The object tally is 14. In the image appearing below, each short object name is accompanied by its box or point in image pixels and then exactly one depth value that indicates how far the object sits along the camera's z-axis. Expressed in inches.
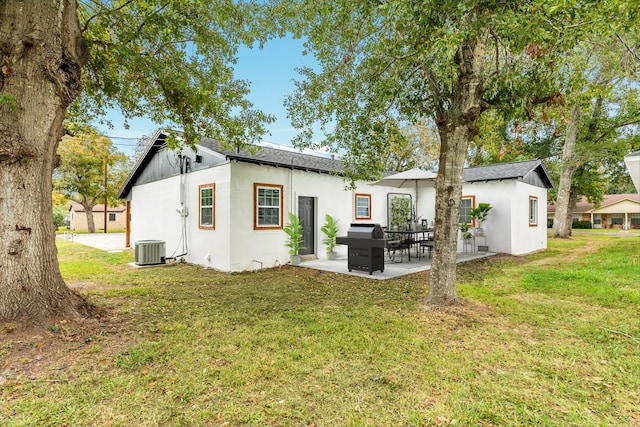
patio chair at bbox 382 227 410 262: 347.9
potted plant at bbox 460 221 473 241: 452.1
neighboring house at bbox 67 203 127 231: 1485.0
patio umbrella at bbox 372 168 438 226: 368.5
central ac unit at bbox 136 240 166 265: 369.1
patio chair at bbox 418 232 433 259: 379.3
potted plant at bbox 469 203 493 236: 454.0
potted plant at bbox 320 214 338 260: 399.2
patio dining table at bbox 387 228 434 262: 356.9
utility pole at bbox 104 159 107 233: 1010.1
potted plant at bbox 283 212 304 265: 355.3
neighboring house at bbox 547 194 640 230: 1318.9
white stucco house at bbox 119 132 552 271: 330.0
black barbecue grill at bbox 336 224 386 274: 295.4
